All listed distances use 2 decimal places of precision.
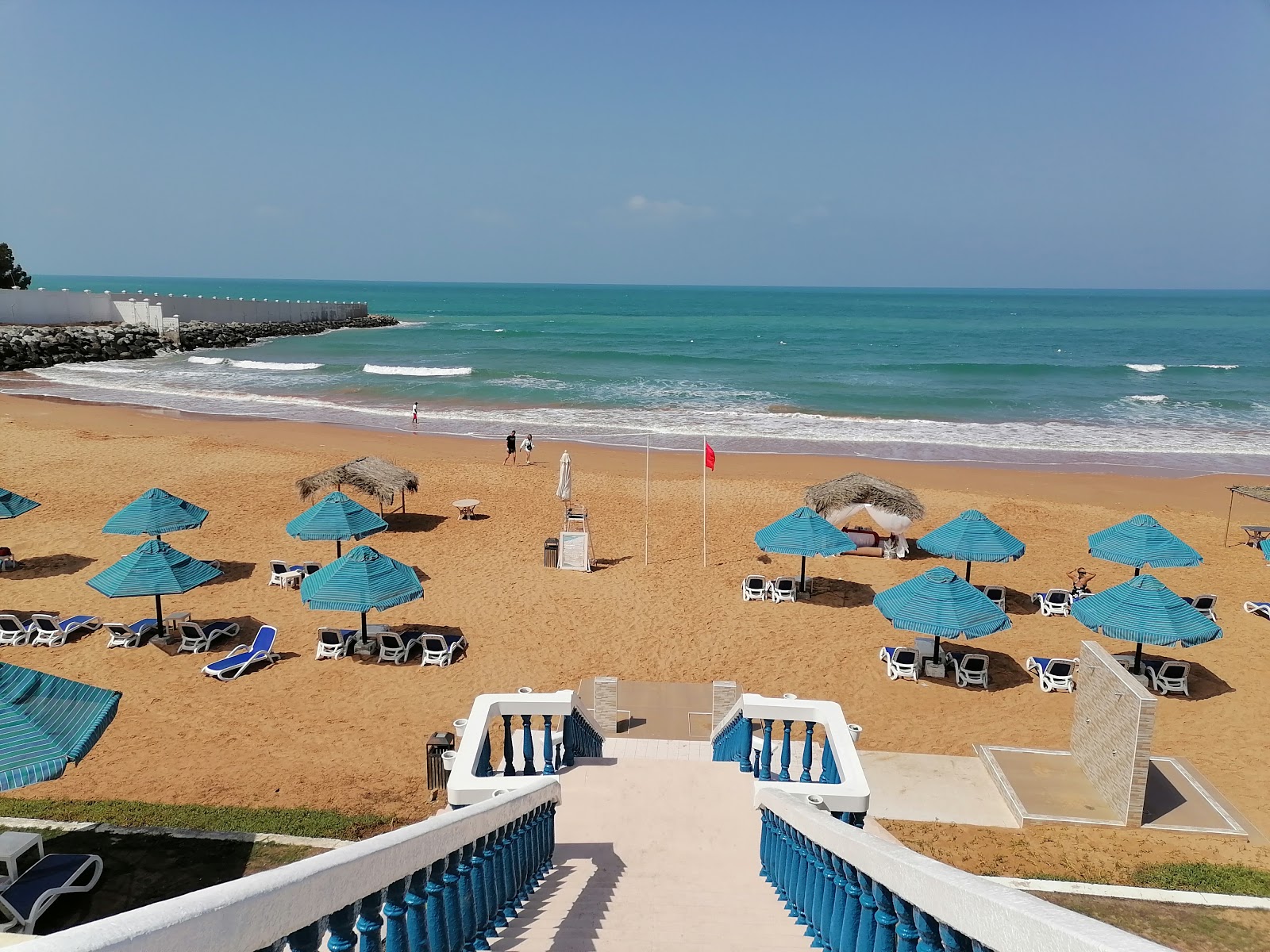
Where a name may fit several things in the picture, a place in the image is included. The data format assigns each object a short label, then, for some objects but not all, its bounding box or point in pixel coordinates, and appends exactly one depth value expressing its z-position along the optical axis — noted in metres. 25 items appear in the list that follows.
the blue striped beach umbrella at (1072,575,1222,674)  11.77
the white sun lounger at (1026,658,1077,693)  12.58
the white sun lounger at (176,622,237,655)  12.99
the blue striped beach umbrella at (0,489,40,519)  15.69
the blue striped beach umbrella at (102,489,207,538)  14.84
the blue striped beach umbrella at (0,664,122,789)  6.99
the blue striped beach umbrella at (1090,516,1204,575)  14.69
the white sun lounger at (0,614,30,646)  13.05
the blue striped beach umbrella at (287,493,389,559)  15.44
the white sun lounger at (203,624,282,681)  12.18
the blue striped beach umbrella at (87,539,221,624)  12.80
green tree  63.62
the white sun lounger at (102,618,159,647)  13.05
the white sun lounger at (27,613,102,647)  13.06
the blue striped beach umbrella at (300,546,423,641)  12.32
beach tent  17.45
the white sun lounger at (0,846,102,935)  6.71
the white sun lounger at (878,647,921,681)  12.86
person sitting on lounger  15.75
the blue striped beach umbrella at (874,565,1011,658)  12.15
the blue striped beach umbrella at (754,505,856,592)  14.95
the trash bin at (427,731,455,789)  9.31
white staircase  3.91
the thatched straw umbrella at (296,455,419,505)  18.59
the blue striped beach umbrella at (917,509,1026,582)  14.66
